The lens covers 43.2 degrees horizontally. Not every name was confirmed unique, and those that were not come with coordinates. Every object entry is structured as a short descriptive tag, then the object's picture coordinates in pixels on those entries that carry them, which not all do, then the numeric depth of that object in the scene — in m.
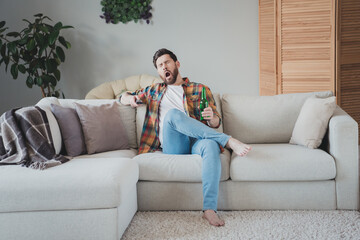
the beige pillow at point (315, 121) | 3.10
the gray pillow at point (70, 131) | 3.23
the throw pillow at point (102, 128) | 3.31
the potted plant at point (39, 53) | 4.99
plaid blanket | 2.88
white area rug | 2.57
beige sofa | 2.44
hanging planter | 5.55
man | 2.85
